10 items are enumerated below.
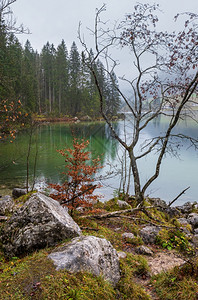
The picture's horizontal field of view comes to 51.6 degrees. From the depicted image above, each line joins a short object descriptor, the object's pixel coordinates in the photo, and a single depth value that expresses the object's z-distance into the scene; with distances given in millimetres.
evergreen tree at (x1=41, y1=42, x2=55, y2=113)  52381
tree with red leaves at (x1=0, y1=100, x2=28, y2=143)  5834
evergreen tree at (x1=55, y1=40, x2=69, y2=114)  49875
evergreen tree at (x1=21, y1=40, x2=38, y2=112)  33812
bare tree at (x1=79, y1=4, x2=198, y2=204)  5287
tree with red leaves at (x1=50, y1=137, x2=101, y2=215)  5550
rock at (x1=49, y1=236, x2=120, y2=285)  2355
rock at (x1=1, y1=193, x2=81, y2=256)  2951
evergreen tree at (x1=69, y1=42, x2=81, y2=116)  52469
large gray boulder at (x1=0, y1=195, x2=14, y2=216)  5816
